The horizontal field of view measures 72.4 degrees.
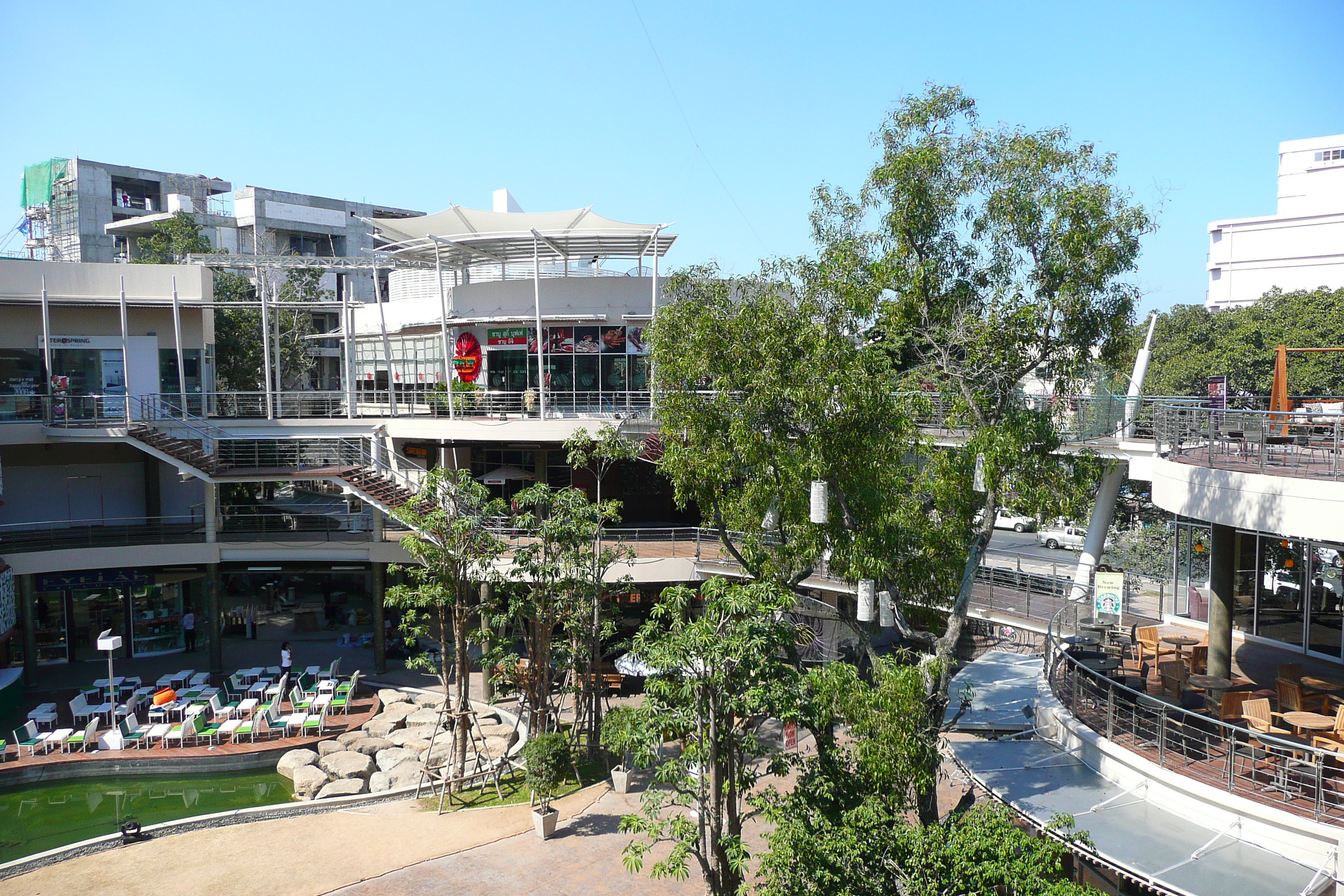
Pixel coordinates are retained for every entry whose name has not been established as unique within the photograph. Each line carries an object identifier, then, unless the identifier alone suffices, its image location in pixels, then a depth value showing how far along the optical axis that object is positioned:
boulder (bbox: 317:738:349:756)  19.38
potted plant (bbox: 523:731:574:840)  15.61
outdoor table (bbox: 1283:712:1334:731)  11.08
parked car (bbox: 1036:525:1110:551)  36.84
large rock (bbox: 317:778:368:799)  17.72
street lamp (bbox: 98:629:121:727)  19.36
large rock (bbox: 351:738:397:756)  19.45
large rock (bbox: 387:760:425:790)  18.11
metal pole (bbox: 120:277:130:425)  24.47
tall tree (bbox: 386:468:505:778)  17.66
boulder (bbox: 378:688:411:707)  22.28
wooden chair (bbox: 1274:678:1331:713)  12.32
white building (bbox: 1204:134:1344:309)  70.69
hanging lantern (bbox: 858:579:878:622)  13.34
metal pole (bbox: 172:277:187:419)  24.75
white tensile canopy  25.91
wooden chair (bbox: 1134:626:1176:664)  15.58
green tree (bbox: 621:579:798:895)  10.54
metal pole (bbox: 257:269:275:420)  25.75
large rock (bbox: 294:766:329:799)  17.66
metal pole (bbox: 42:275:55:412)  24.37
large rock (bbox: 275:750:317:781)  18.75
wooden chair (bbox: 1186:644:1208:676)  15.33
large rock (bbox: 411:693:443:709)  22.23
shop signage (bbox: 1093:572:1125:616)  15.09
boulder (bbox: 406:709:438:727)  20.92
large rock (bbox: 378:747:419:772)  18.72
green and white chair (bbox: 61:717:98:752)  19.69
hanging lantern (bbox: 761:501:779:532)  14.42
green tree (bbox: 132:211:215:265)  44.72
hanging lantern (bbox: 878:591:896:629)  17.75
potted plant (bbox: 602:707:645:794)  11.07
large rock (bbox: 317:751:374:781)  18.31
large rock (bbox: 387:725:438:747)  19.89
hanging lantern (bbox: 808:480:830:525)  12.48
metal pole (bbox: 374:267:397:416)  26.56
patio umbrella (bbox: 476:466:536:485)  28.16
